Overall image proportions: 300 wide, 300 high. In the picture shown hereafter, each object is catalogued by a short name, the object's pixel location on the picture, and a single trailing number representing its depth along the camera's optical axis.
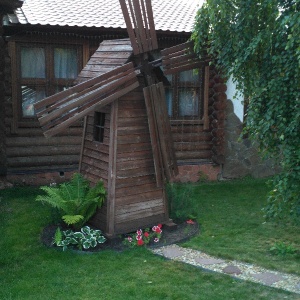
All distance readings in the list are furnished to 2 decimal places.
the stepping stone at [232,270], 6.21
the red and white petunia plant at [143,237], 7.17
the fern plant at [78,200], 7.27
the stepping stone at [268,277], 5.91
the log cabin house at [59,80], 10.09
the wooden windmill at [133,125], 7.18
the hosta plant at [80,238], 6.97
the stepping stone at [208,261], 6.55
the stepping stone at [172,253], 6.85
